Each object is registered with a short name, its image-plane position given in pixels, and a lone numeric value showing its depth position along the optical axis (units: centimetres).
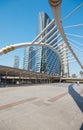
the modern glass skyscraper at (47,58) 7708
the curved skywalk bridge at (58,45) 224
